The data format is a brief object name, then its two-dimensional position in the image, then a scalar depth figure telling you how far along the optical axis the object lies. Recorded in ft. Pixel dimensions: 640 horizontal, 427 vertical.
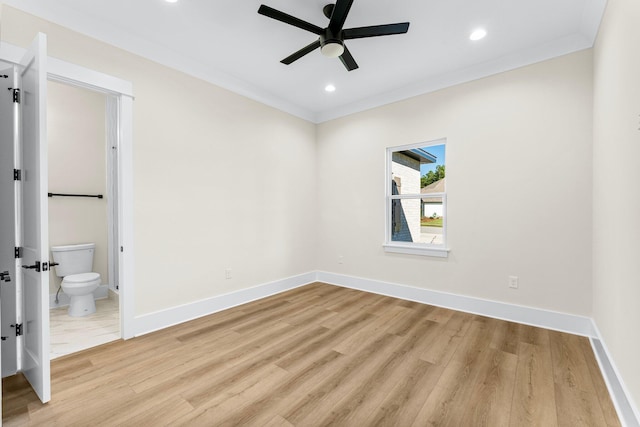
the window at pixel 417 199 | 12.32
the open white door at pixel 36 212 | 5.69
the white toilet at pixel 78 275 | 10.57
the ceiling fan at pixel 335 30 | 6.95
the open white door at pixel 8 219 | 6.45
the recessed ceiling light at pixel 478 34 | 8.84
